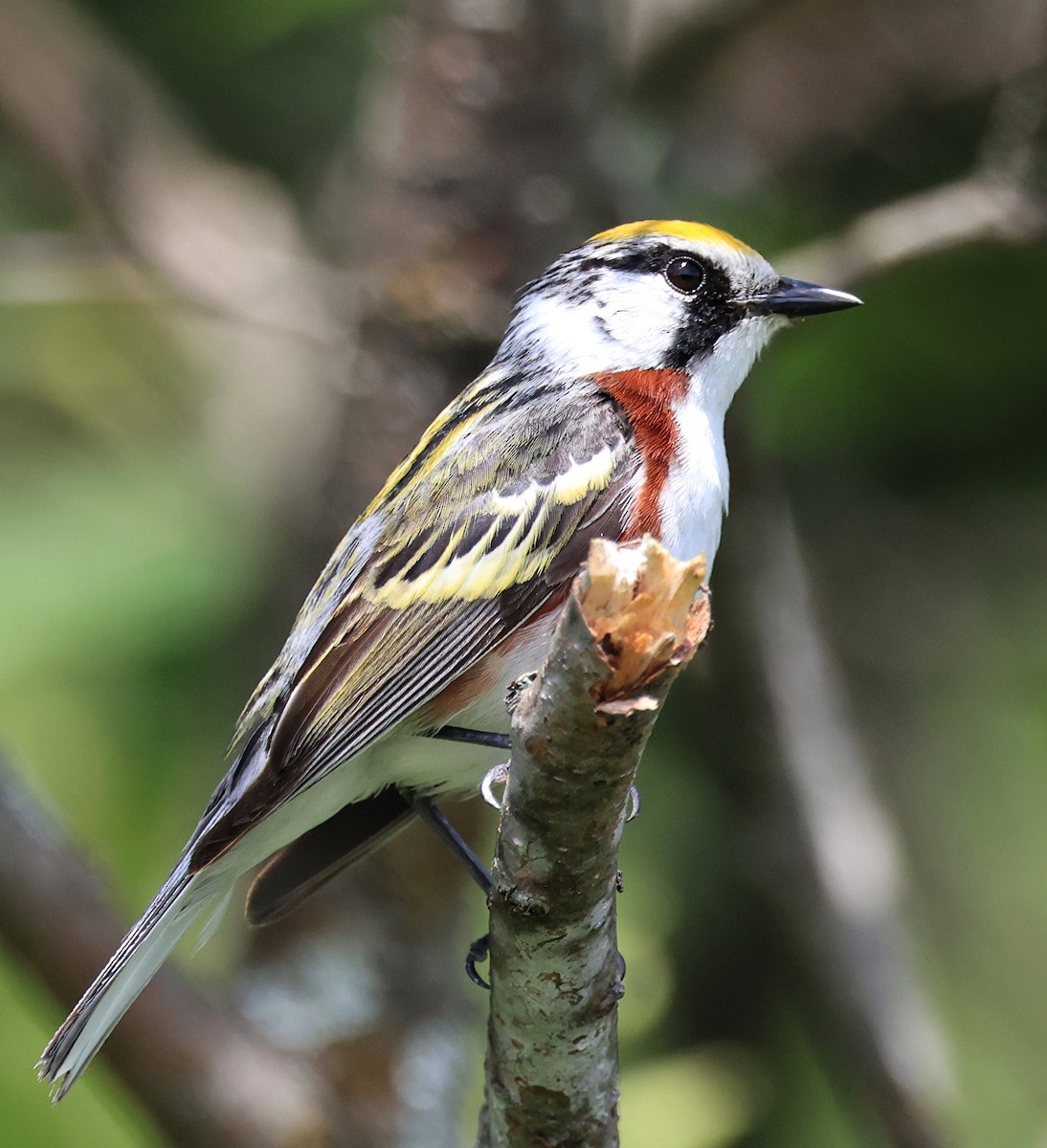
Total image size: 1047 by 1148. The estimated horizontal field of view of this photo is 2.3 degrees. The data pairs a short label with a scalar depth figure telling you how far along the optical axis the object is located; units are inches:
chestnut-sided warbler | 103.3
